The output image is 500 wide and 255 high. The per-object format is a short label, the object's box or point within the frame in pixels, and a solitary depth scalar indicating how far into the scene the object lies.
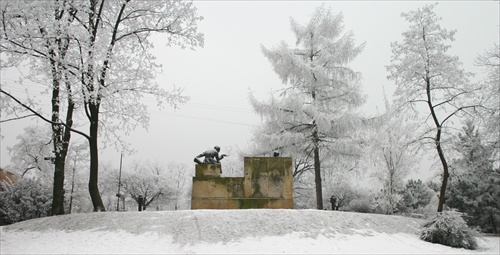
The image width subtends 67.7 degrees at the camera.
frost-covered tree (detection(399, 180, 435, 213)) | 28.77
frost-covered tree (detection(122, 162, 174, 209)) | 45.34
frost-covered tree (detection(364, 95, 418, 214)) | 23.47
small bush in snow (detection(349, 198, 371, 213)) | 31.02
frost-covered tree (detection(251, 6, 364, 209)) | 16.02
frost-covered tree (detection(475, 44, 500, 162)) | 16.09
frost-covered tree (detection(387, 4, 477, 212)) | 13.77
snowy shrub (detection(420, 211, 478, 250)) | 9.38
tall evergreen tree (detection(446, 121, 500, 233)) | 21.50
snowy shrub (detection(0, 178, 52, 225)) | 17.91
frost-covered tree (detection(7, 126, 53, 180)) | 25.95
